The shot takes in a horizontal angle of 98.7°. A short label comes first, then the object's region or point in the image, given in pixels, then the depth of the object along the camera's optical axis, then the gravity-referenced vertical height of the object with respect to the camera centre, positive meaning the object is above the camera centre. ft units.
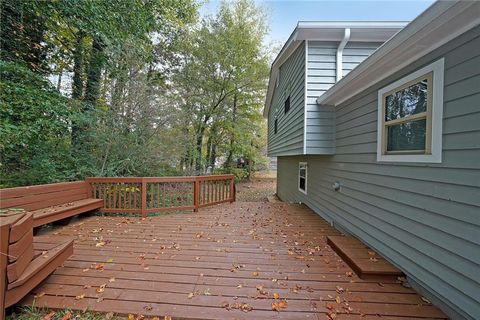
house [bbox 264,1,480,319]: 5.56 +1.20
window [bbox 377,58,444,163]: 6.52 +1.83
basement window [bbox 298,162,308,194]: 21.77 -1.55
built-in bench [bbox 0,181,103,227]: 10.85 -2.80
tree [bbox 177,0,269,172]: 35.99 +16.76
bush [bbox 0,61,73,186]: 13.37 +1.79
